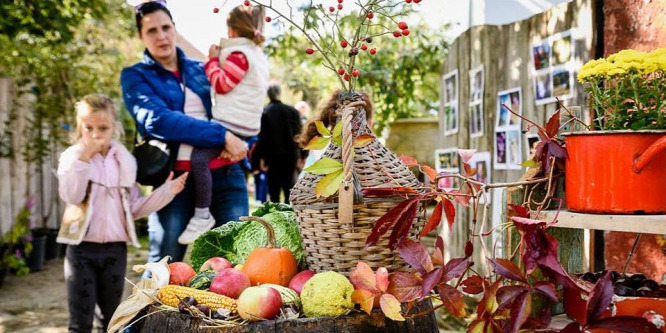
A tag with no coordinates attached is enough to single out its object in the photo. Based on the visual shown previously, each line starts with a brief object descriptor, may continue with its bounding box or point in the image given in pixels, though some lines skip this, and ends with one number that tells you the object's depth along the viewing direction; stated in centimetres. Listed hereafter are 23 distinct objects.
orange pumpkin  175
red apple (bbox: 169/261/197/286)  181
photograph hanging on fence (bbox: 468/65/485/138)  457
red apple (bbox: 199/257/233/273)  187
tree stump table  145
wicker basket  157
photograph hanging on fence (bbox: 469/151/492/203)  443
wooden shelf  126
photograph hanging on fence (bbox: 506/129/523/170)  403
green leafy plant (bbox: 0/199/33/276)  629
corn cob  155
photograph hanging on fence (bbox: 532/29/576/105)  351
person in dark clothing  753
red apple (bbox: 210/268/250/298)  165
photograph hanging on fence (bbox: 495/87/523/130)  408
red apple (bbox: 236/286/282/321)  148
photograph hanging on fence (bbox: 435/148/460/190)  478
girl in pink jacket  326
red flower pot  129
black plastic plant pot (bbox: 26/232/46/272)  696
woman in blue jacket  313
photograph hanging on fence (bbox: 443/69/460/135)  505
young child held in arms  342
